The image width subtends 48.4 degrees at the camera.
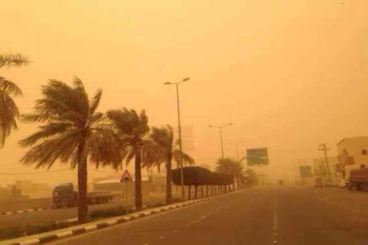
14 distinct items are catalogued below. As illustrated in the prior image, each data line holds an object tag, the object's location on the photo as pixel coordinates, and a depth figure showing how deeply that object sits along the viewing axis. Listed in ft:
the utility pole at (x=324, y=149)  358.10
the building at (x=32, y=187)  476.13
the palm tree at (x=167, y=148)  135.95
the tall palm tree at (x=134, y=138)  108.47
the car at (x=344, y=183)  234.38
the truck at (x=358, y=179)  173.56
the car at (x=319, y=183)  343.46
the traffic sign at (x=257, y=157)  254.06
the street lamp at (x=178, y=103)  146.12
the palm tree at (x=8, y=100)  58.70
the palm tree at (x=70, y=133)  76.64
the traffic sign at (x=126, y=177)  90.53
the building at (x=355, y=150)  330.54
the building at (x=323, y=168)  392.06
